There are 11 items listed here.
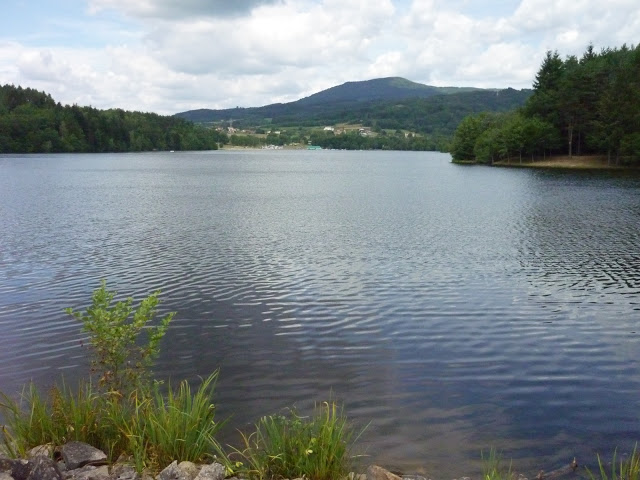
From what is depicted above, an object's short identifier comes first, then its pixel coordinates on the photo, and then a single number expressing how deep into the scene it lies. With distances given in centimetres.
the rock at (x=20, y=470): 682
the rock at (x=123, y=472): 716
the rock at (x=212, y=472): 706
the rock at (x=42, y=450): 790
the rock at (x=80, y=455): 766
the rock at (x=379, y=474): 769
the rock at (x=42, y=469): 681
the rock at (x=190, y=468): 727
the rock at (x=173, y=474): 703
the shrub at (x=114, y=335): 925
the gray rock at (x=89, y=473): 723
